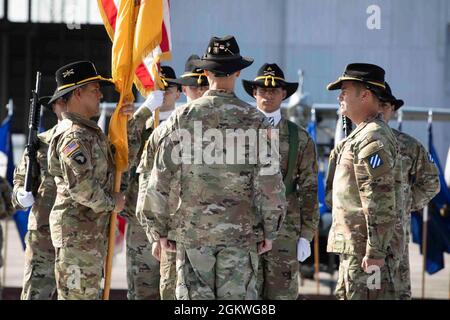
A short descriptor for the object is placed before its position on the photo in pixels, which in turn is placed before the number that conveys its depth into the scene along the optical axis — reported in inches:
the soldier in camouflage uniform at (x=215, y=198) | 436.8
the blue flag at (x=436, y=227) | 867.4
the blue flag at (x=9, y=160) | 828.6
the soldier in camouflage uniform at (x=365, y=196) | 467.8
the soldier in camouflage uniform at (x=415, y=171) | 572.7
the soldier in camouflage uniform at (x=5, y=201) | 576.7
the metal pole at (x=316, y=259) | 855.1
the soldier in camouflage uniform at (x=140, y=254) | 614.2
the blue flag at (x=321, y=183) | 869.2
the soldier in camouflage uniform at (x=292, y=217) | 551.2
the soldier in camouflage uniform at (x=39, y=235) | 576.4
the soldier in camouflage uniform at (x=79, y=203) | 500.7
